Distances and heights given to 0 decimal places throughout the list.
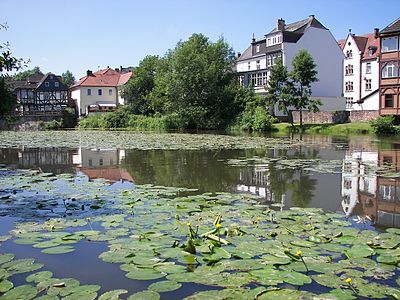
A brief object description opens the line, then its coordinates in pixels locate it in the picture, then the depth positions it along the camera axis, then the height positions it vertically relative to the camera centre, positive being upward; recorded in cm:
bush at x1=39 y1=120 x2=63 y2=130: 6538 +178
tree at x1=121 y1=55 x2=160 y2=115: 6869 +808
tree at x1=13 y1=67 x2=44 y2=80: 12425 +2132
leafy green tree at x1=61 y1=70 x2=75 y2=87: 14102 +2022
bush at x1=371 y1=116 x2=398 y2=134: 3584 +52
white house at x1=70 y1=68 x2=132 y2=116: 8281 +881
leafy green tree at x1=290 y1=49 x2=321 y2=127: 4375 +601
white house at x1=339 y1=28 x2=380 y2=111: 5295 +852
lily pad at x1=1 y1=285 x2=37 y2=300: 419 -158
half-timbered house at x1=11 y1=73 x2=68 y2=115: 8088 +821
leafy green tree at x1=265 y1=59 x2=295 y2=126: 4469 +488
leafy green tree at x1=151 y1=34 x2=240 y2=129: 5297 +553
